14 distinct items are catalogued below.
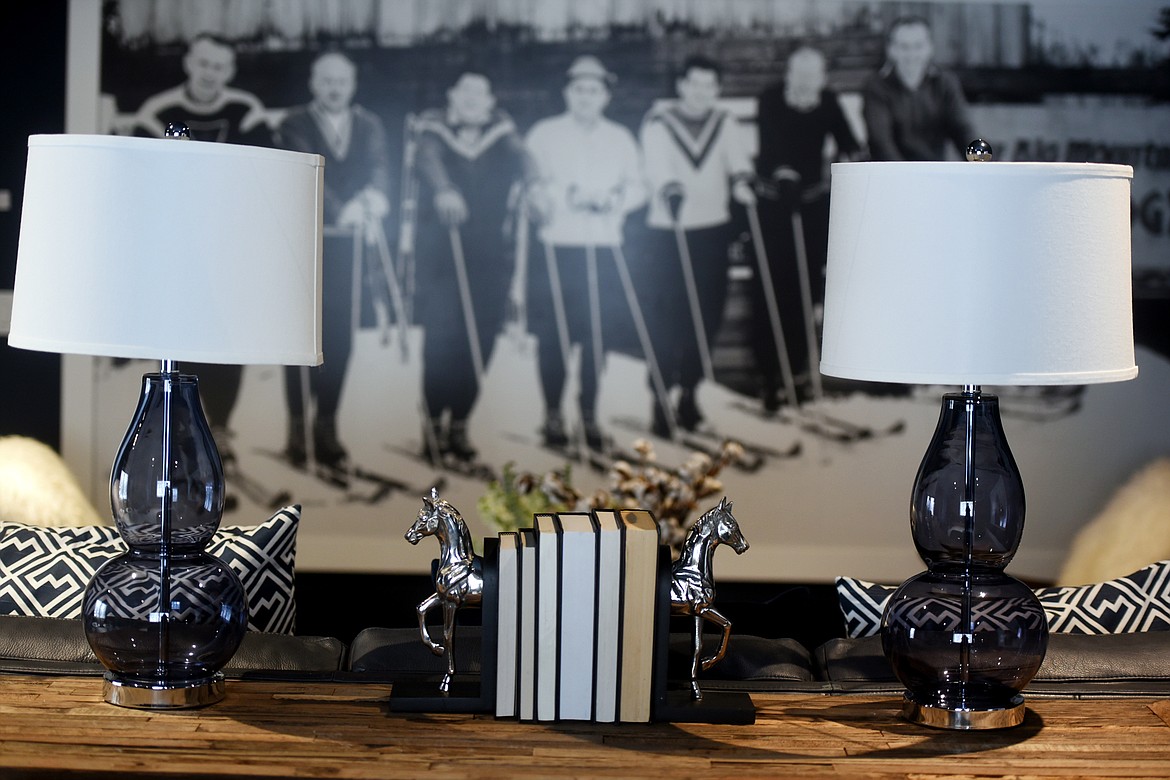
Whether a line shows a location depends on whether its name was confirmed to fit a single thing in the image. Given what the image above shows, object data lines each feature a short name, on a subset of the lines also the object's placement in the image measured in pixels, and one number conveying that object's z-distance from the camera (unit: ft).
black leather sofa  5.16
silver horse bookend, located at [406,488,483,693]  4.73
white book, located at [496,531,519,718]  4.66
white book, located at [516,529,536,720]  4.66
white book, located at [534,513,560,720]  4.65
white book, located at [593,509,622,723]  4.64
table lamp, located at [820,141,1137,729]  4.45
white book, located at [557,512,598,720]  4.64
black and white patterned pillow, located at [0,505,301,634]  6.09
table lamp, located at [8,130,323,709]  4.44
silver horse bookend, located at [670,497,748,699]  4.74
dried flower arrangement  9.36
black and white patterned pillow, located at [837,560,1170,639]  5.92
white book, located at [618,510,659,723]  4.67
